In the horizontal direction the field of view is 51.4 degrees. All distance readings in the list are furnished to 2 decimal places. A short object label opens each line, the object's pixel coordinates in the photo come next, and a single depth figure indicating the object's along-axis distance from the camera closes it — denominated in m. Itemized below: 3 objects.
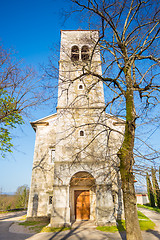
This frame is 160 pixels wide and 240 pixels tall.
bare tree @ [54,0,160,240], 5.13
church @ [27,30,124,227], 10.47
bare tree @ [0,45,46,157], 7.61
